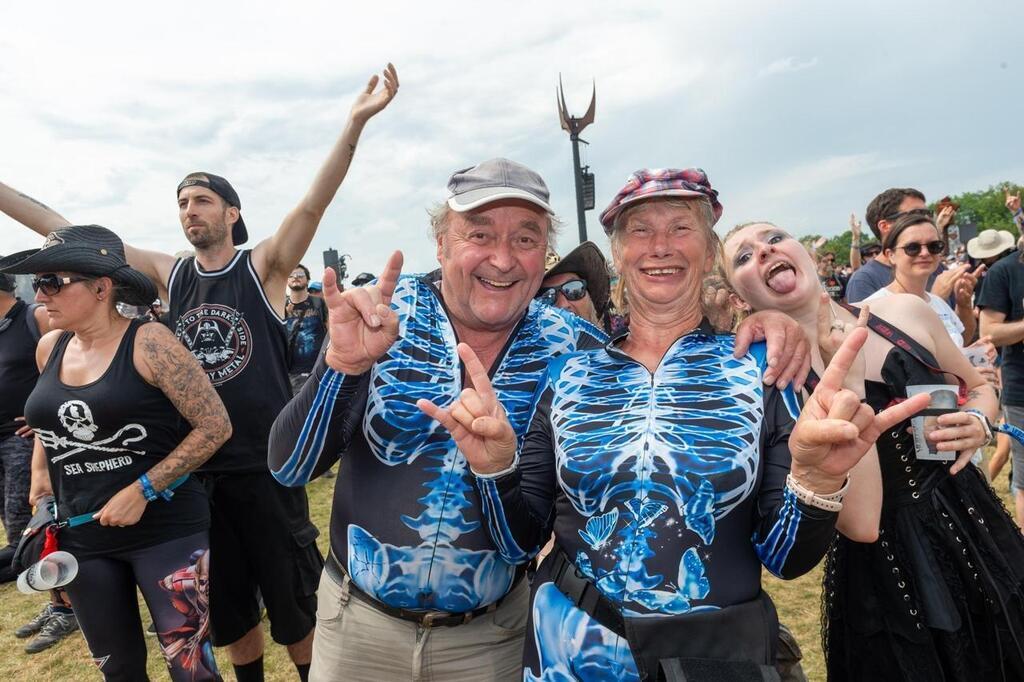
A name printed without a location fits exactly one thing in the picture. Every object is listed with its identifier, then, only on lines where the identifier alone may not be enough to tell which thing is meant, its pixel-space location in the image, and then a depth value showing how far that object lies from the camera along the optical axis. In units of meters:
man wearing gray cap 1.77
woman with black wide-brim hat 2.49
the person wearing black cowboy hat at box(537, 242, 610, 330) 3.55
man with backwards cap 3.16
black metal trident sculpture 12.05
